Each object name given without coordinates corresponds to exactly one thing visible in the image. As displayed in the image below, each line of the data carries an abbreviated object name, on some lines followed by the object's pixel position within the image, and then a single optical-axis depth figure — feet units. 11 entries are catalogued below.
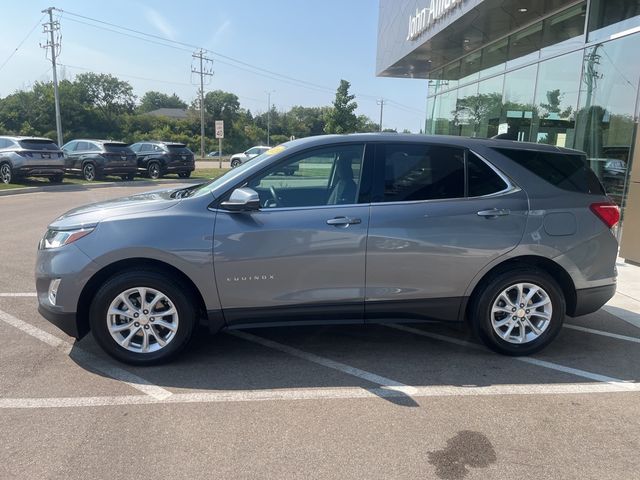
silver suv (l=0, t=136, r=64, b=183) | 58.13
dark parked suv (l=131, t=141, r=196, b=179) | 78.28
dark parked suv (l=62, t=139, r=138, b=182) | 70.24
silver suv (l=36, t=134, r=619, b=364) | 12.52
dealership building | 28.45
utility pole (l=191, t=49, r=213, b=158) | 180.18
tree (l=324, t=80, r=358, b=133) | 148.15
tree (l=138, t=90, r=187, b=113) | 422.61
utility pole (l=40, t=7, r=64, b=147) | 116.26
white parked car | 108.81
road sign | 95.55
